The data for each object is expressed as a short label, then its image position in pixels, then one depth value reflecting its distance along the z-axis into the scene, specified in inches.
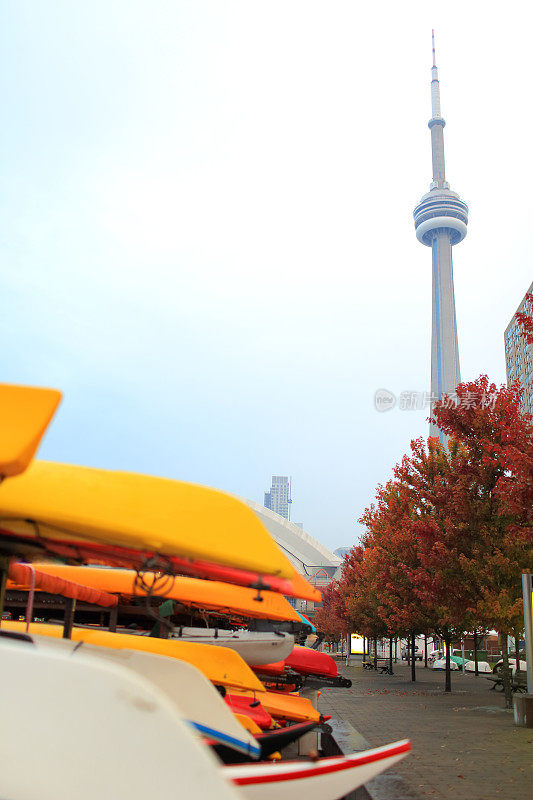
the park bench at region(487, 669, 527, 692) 756.3
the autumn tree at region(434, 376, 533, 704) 569.3
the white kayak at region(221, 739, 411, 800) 131.3
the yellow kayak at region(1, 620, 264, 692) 257.3
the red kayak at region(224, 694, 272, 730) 261.6
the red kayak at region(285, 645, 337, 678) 459.5
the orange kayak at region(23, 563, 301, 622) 350.9
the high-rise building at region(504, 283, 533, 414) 3331.9
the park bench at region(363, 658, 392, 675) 1283.3
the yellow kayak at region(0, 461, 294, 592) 122.3
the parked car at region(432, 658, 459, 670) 1494.0
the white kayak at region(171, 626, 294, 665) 397.4
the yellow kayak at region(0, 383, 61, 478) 110.8
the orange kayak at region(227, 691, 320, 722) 331.4
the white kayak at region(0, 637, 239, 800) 99.7
